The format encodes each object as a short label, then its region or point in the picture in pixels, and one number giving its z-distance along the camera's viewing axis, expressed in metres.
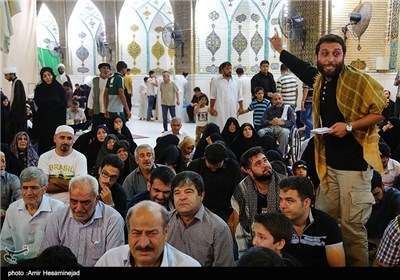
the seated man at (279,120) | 5.94
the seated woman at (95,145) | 4.95
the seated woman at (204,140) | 5.04
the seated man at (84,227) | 2.46
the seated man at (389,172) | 3.95
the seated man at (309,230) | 2.27
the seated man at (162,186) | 2.89
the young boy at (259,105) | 6.53
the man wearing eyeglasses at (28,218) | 2.79
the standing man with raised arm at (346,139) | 2.19
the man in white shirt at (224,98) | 6.75
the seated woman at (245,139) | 5.29
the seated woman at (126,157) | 4.31
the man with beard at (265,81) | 7.15
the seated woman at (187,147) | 4.72
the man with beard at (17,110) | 6.07
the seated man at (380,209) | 3.17
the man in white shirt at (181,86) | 11.51
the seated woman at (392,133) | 5.16
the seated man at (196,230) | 2.45
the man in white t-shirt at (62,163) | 3.71
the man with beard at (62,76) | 10.44
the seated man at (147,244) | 1.84
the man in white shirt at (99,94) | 6.30
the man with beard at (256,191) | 2.96
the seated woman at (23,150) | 4.54
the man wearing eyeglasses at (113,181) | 3.20
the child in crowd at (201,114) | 7.00
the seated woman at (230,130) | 5.61
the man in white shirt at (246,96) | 8.86
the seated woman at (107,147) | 4.51
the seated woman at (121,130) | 5.27
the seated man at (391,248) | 2.14
